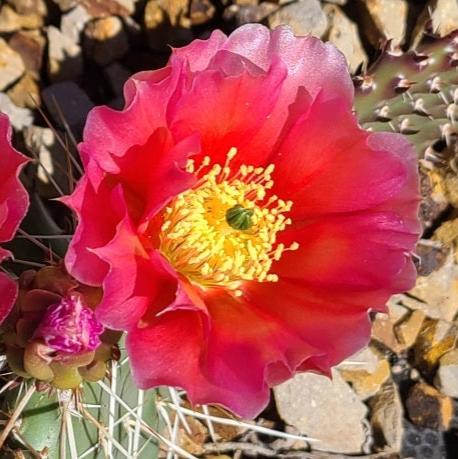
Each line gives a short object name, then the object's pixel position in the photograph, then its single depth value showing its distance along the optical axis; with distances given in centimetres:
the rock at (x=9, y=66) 46
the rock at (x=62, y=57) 46
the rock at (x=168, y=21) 46
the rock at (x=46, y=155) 44
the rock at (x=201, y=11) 46
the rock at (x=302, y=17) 45
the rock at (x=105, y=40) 46
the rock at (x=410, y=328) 46
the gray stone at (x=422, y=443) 45
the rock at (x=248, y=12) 45
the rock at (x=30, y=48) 46
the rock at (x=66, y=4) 46
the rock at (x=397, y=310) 46
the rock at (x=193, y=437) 44
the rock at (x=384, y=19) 46
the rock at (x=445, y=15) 45
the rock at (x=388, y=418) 45
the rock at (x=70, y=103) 45
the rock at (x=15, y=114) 45
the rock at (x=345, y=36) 46
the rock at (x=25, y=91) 46
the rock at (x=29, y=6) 46
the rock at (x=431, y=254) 45
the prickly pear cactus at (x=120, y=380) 32
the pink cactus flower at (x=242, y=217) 29
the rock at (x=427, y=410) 45
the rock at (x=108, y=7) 46
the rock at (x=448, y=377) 45
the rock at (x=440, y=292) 45
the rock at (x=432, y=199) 46
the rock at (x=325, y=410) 44
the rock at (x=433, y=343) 46
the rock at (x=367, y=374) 45
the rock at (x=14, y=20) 46
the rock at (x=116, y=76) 46
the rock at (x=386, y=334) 46
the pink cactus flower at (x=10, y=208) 29
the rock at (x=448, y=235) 46
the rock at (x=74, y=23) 46
